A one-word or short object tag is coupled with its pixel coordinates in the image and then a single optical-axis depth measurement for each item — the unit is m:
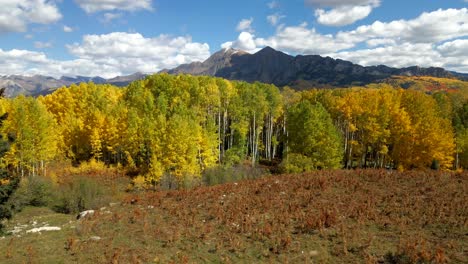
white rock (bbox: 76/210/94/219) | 19.28
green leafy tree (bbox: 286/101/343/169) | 41.28
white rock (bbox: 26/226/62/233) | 16.86
